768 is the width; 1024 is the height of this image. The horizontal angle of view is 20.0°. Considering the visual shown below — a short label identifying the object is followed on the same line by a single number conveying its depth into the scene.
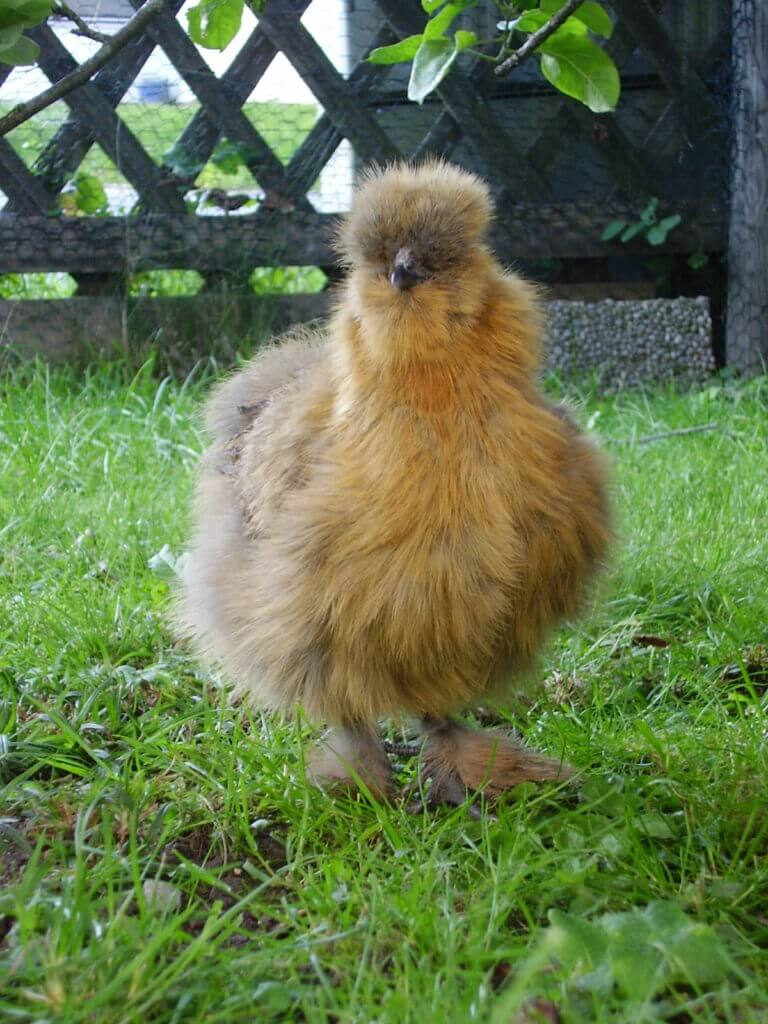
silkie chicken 0.99
